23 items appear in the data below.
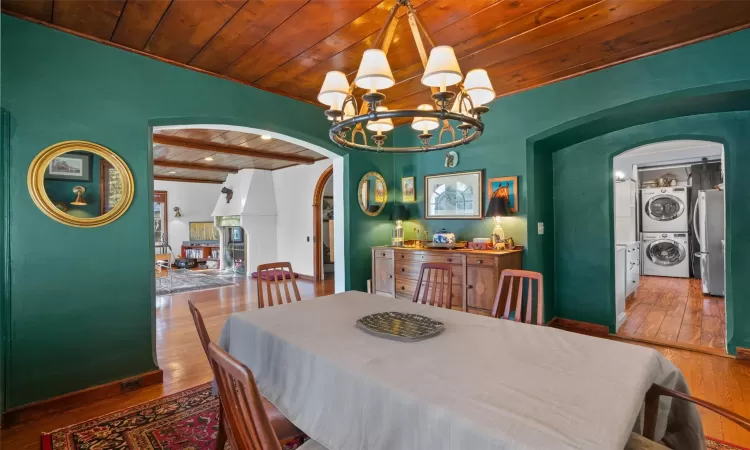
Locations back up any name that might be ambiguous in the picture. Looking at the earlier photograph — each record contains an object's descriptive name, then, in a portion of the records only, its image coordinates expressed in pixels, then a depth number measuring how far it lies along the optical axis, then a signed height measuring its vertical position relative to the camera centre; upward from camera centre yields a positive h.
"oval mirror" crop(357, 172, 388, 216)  4.29 +0.41
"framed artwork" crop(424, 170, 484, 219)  3.87 +0.35
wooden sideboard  3.26 -0.47
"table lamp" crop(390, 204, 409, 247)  4.31 +0.08
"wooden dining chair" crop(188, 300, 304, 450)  1.23 -0.83
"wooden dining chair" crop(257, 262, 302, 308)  2.47 -0.41
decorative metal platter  1.56 -0.49
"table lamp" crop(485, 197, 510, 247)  3.48 +0.13
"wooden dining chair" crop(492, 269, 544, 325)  2.02 -0.44
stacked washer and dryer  7.18 -0.21
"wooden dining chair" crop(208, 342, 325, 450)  0.79 -0.45
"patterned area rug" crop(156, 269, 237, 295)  6.42 -1.11
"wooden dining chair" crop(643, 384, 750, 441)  1.17 -0.65
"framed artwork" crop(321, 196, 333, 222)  8.23 +0.44
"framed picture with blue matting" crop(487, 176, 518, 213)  3.59 +0.37
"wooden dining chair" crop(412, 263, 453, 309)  2.39 -0.41
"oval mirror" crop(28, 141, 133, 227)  2.26 +0.32
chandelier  1.49 +0.65
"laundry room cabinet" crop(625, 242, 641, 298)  4.86 -0.67
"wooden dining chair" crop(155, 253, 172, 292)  6.20 -0.79
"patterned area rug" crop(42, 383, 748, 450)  1.95 -1.21
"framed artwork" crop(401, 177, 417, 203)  4.48 +0.46
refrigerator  5.08 -0.29
